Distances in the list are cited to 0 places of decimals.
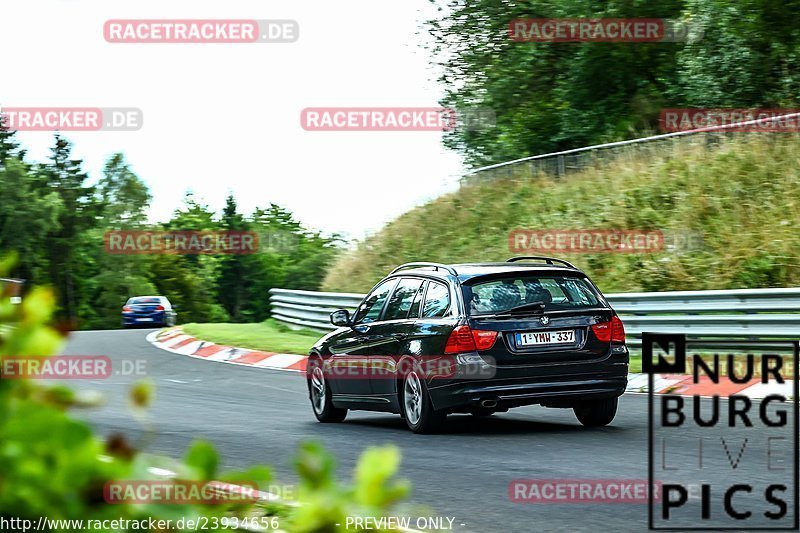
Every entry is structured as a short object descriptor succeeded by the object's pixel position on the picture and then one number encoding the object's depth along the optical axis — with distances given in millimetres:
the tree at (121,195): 103812
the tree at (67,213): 103625
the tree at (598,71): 28359
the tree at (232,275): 133000
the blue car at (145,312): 46375
